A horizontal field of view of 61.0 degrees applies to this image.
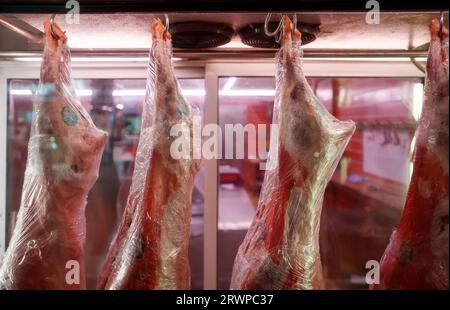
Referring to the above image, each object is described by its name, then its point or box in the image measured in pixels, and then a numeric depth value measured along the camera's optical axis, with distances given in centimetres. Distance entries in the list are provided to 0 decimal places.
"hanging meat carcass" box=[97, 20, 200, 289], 100
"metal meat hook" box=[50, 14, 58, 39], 103
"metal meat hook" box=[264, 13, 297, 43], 104
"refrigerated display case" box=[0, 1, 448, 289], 120
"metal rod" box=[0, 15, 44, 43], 111
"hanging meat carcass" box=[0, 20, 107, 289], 102
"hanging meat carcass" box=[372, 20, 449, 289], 97
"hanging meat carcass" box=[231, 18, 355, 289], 100
